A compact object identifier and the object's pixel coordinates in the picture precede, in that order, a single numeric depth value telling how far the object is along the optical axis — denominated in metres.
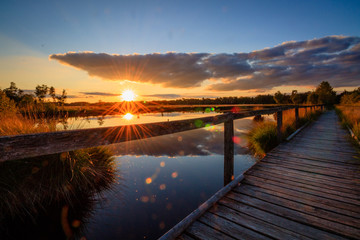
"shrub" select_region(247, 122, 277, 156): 7.34
